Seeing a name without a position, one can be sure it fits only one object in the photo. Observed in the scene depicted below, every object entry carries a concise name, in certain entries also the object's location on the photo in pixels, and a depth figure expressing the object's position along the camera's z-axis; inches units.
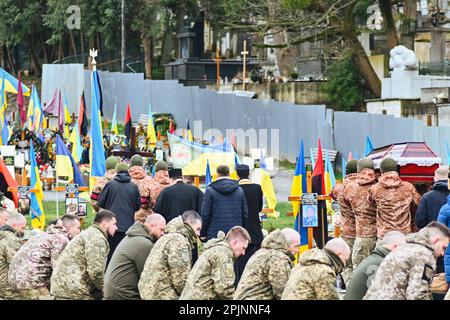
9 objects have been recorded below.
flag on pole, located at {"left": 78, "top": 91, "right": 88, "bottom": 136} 1535.4
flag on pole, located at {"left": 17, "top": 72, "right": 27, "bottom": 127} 1604.3
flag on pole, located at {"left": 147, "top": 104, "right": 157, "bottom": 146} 1550.7
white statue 1628.9
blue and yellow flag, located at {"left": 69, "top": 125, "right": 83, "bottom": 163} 1353.3
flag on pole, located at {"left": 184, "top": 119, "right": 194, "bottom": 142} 1555.4
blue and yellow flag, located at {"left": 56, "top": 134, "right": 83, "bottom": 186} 1066.1
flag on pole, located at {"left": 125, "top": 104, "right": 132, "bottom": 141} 1568.7
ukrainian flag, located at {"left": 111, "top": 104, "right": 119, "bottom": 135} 1650.7
